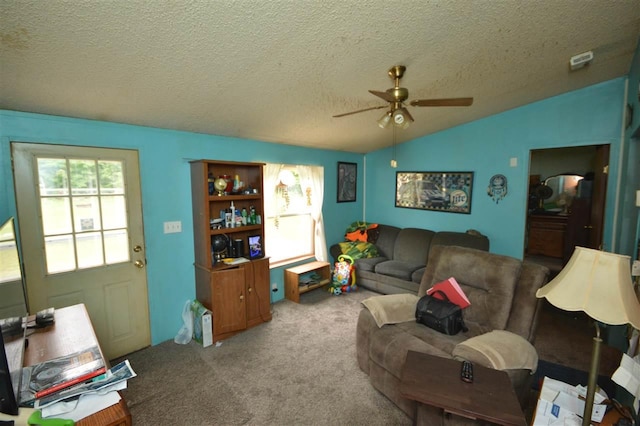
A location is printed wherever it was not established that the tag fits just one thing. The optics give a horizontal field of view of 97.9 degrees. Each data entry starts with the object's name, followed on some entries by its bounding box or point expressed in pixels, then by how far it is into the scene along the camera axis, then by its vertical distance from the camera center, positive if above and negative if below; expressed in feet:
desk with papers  3.69 -2.86
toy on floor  14.11 -4.59
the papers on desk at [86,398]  3.66 -2.87
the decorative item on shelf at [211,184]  10.06 +0.20
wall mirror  18.58 -0.11
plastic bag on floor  9.84 -4.97
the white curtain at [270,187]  12.76 +0.10
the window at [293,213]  13.28 -1.21
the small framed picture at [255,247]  11.13 -2.31
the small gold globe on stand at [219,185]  10.05 +0.16
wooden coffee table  4.26 -3.45
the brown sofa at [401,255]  12.90 -3.57
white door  7.34 -1.29
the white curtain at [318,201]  14.60 -0.65
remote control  4.96 -3.38
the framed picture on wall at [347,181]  16.25 +0.43
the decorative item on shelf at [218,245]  10.32 -2.07
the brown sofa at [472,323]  6.49 -3.45
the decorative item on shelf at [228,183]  10.63 +0.24
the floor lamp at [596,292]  3.70 -1.49
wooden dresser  17.95 -3.20
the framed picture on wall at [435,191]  13.92 -0.18
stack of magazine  3.76 -2.75
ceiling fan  7.02 +2.22
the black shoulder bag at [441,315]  7.09 -3.31
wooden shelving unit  9.70 -2.87
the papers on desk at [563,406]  4.49 -3.75
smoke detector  7.64 +3.57
